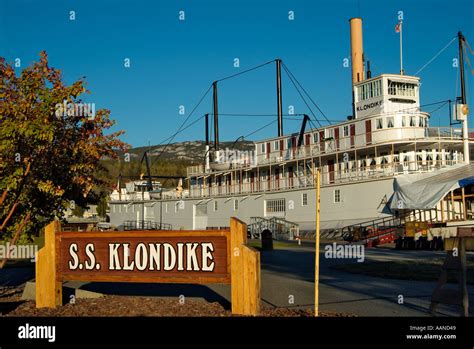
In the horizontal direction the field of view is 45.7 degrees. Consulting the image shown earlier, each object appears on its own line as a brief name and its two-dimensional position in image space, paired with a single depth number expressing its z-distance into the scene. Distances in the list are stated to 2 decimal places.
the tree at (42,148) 11.38
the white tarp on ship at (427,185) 34.75
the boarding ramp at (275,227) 45.60
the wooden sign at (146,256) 9.59
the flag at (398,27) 48.42
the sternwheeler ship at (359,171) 38.03
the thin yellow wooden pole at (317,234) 8.40
